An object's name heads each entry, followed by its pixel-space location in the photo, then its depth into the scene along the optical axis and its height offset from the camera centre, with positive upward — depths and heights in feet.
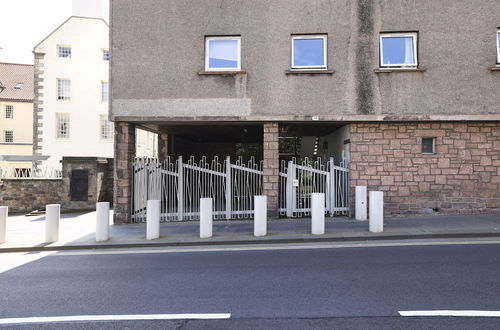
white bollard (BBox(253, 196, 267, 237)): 28.78 -2.82
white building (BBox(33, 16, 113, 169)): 98.12 +23.15
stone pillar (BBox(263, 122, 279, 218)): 36.55 +0.97
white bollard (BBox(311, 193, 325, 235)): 28.96 -2.78
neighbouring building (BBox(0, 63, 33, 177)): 136.26 +21.53
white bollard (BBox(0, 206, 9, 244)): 28.22 -3.33
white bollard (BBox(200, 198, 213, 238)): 28.73 -2.94
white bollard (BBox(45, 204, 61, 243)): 28.55 -3.37
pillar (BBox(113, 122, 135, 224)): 36.52 +0.02
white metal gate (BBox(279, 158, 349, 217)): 37.50 -0.87
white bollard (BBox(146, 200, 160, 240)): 28.55 -3.07
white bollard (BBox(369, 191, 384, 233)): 29.27 -2.67
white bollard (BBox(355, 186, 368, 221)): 33.87 -2.24
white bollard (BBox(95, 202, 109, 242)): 28.30 -3.22
